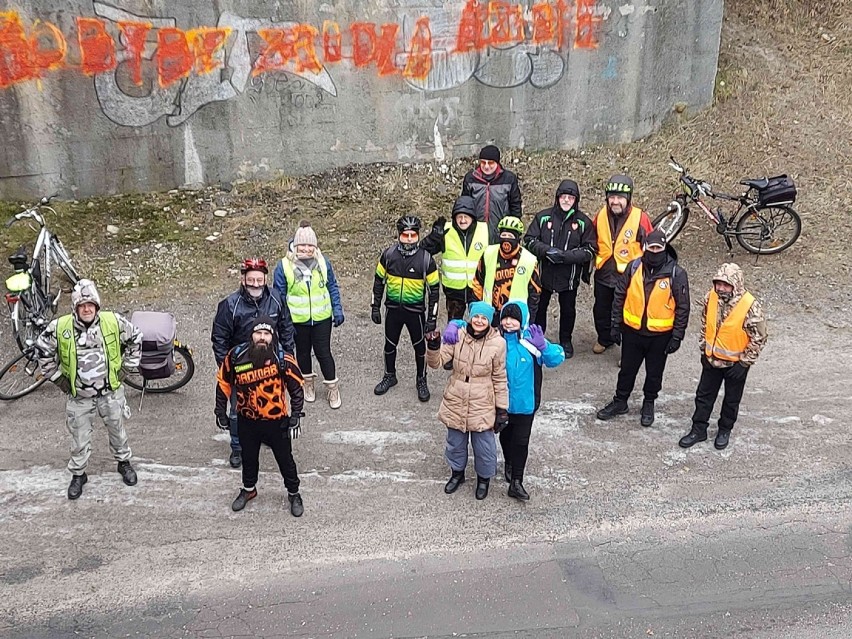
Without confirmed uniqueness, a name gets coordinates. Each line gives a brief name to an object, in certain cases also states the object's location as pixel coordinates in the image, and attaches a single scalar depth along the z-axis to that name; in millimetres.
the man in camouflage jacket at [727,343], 6289
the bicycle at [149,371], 6961
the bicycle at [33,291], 7391
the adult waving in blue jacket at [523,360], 5816
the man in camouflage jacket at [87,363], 5898
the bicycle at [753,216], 10102
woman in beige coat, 5738
